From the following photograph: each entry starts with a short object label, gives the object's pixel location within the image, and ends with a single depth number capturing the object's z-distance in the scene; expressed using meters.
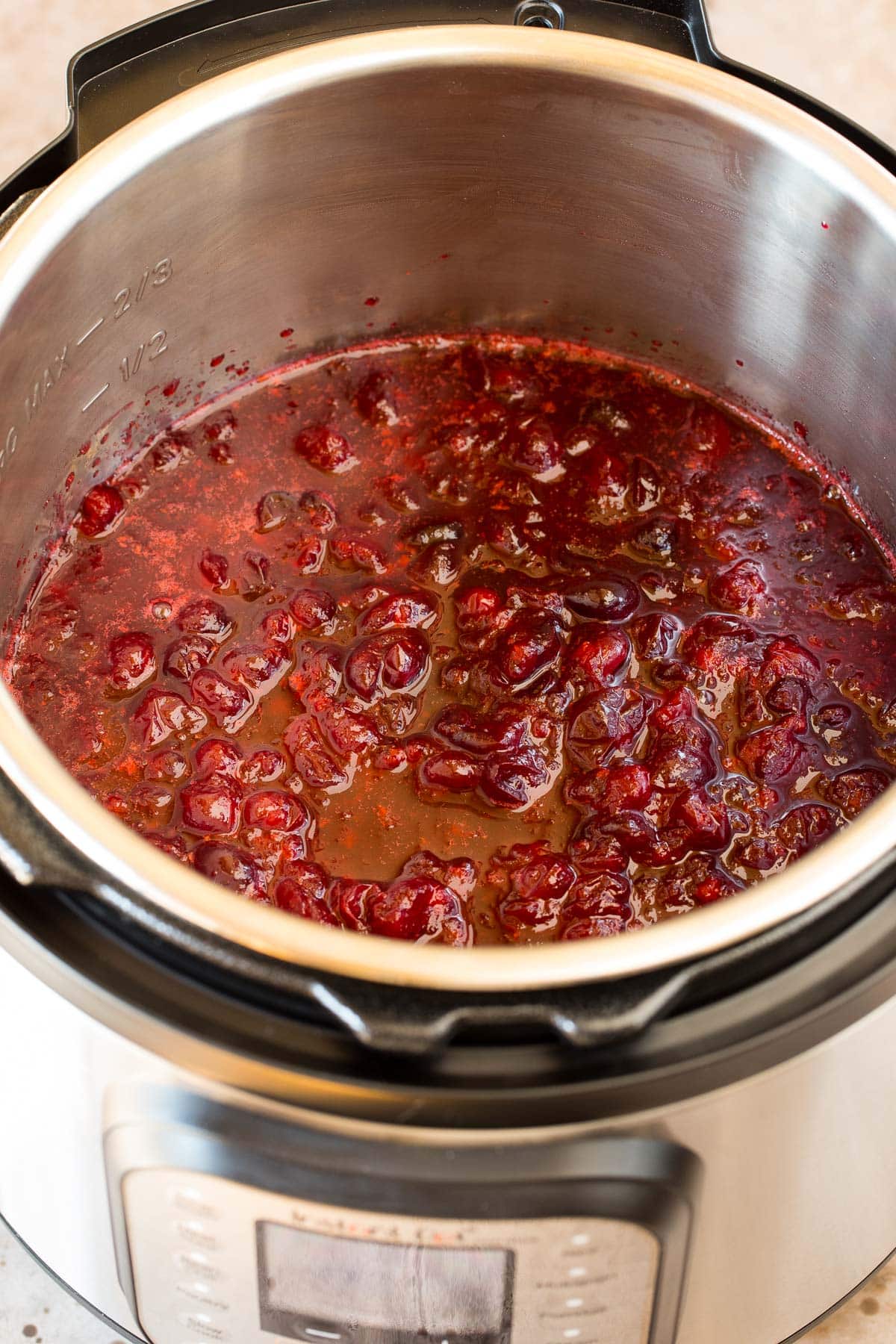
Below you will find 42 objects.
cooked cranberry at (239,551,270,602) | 0.86
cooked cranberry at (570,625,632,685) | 0.82
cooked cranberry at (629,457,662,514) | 0.90
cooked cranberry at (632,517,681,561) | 0.87
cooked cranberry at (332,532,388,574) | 0.86
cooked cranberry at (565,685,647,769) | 0.81
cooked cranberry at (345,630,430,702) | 0.82
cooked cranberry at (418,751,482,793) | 0.79
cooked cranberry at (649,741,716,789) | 0.79
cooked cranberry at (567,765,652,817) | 0.79
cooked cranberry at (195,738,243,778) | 0.79
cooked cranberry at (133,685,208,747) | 0.81
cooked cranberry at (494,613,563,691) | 0.82
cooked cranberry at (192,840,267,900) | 0.76
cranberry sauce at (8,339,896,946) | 0.78
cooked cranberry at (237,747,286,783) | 0.80
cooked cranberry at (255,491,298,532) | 0.88
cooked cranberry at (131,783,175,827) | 0.78
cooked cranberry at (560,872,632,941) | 0.75
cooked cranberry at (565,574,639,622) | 0.85
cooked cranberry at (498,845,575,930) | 0.76
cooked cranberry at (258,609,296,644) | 0.84
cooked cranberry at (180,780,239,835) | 0.78
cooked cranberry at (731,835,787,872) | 0.78
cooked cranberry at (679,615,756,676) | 0.83
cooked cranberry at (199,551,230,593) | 0.86
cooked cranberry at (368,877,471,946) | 0.75
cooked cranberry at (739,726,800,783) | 0.80
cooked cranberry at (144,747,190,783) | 0.79
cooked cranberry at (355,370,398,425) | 0.93
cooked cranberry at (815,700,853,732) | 0.82
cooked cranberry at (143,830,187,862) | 0.77
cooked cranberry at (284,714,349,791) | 0.79
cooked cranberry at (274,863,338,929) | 0.75
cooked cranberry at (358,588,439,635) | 0.84
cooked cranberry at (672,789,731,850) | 0.78
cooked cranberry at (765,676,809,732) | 0.82
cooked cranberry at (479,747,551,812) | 0.79
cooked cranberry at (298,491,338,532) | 0.88
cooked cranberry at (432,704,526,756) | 0.80
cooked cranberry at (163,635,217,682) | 0.82
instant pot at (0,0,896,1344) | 0.61
